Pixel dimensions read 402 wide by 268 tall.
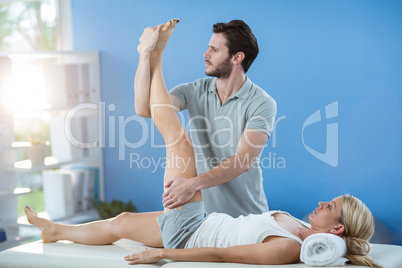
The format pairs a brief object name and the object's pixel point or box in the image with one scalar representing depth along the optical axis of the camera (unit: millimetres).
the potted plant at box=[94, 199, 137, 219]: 3967
